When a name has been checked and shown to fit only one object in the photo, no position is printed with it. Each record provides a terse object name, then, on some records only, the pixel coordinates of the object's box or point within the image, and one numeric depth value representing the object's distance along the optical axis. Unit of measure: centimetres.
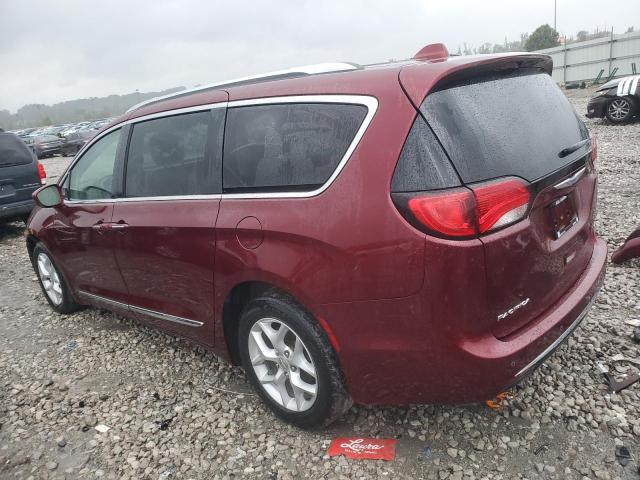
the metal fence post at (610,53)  2458
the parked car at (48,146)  2408
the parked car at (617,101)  1118
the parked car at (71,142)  2458
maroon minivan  182
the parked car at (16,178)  733
